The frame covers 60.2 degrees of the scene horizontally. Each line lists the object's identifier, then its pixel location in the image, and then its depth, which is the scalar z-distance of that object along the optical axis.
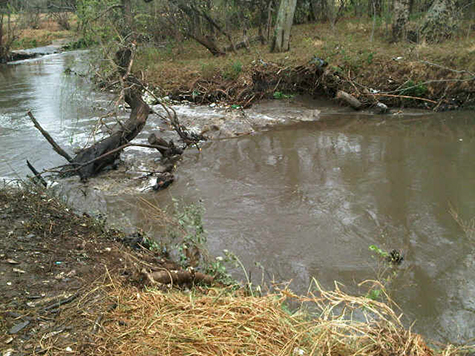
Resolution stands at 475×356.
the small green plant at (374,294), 3.04
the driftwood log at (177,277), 3.18
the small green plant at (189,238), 4.11
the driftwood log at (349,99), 10.00
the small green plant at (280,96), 11.09
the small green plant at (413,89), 9.77
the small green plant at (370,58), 10.55
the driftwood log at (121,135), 6.73
